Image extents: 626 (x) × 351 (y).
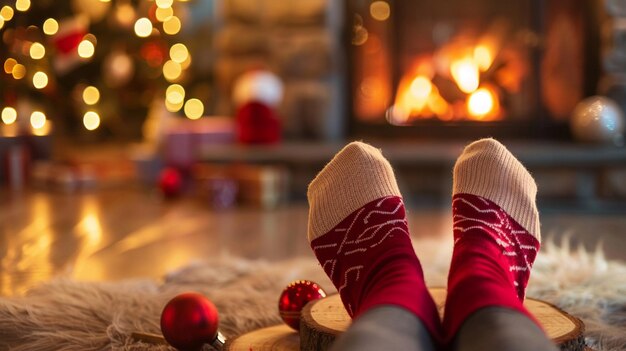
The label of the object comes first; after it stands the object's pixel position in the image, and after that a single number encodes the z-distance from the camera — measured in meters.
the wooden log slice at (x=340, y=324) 1.11
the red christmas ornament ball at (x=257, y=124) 3.50
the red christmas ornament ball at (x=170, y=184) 3.49
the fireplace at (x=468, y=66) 3.47
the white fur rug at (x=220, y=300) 1.44
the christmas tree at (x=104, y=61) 4.34
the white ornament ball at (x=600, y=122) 3.21
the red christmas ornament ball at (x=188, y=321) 1.28
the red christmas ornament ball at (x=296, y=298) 1.36
